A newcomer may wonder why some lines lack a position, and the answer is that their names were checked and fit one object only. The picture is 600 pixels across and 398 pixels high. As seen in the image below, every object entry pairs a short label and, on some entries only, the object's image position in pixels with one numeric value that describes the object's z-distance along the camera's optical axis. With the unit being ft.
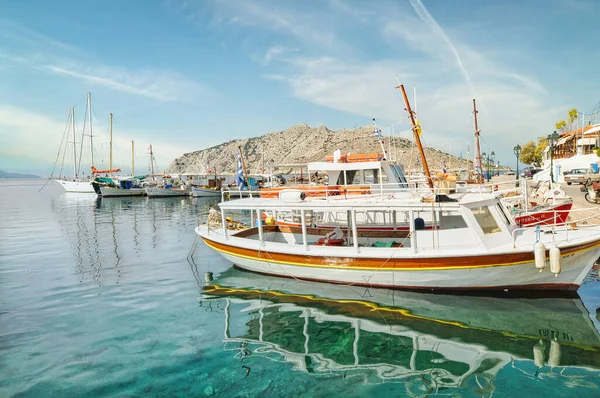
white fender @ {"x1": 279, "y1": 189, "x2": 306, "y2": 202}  46.06
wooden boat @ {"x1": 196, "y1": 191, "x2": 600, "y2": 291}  36.45
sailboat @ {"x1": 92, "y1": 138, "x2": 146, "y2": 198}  229.04
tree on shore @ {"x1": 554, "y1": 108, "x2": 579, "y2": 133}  255.09
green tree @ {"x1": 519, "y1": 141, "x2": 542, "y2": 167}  277.85
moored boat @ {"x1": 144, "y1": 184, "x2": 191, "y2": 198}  222.48
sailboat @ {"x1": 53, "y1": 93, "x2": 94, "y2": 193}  268.82
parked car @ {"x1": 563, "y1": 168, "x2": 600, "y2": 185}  127.80
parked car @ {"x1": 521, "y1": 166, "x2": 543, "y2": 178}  211.00
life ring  47.65
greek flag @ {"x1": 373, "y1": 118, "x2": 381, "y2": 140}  79.79
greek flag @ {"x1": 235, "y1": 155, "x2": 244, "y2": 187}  83.17
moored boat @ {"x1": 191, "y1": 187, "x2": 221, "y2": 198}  216.33
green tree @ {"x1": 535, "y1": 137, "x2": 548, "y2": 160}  273.46
